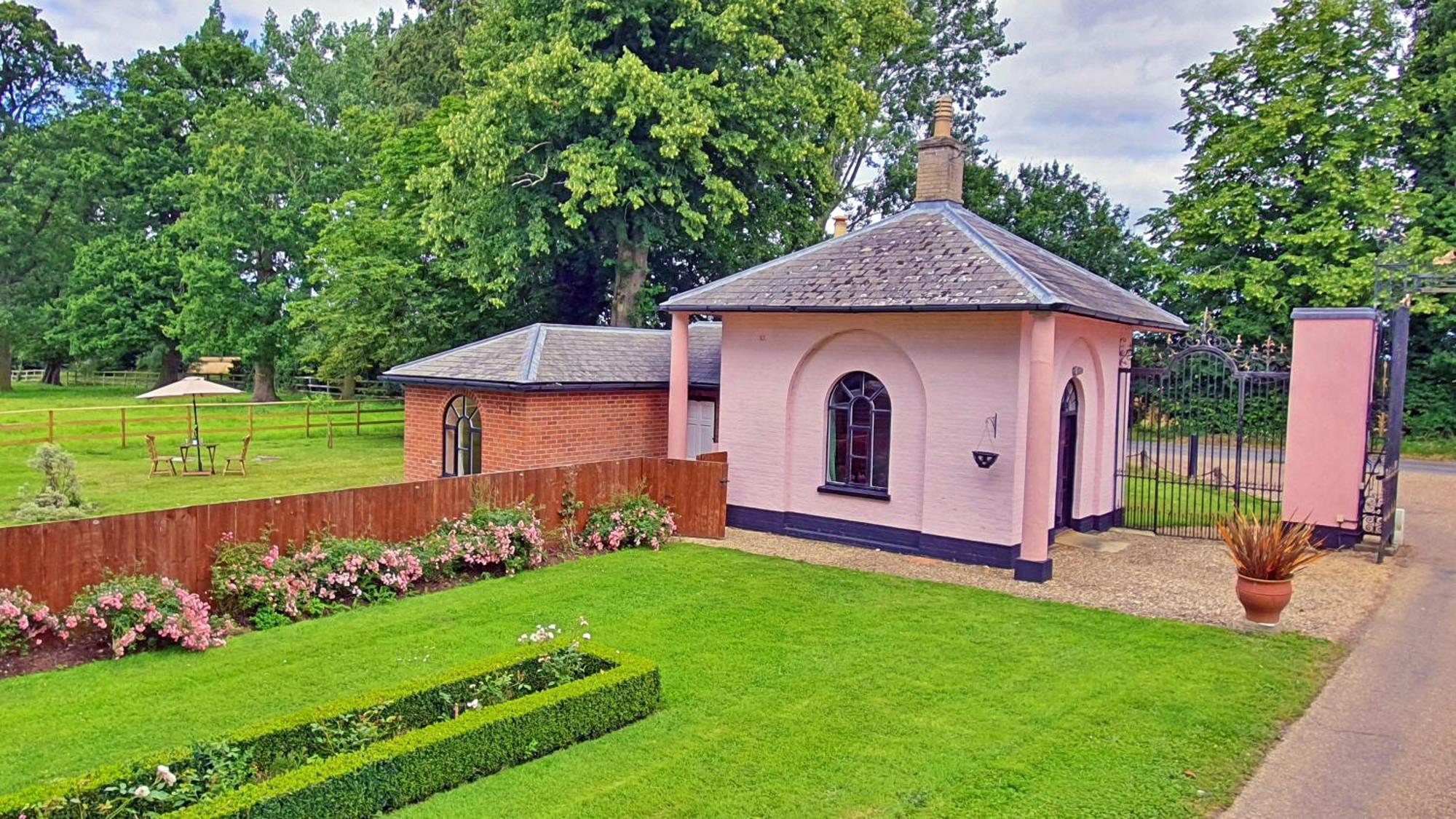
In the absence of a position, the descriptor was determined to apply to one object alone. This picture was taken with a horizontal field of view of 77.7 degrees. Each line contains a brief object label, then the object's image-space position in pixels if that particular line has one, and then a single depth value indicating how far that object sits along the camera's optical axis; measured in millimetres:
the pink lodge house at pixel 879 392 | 12820
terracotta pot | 9719
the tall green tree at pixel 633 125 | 21000
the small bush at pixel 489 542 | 11703
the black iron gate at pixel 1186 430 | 14250
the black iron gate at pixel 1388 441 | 13961
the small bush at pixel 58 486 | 15016
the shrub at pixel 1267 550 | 9641
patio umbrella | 19656
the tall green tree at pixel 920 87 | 33250
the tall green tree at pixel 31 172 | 40750
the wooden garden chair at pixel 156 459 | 20859
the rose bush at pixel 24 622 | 8266
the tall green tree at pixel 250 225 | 35719
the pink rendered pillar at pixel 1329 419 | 13367
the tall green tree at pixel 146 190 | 39656
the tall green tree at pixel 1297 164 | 26688
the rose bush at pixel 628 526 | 13750
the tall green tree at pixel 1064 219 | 32969
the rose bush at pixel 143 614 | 8617
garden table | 21094
